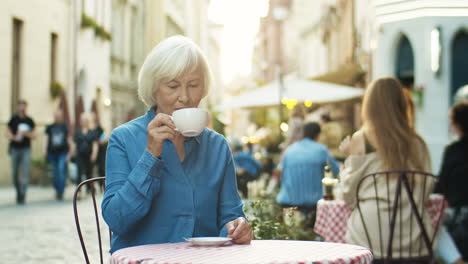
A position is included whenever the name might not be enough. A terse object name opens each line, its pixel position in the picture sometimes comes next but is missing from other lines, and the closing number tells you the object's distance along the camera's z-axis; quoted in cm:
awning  1730
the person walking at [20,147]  1161
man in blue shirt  765
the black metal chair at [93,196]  283
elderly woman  254
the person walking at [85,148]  1306
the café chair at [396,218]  435
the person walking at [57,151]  1277
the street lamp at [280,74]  1404
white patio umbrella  1357
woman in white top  455
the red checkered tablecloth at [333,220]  521
